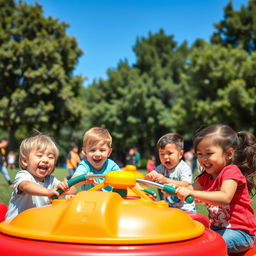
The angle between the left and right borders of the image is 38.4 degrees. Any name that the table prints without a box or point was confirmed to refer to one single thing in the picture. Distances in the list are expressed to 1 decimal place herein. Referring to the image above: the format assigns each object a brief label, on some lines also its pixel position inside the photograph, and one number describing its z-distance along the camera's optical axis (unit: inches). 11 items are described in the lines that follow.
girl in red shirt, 93.0
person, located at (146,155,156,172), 666.8
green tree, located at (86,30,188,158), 1168.8
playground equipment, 65.2
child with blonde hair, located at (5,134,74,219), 108.7
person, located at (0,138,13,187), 391.9
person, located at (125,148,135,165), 730.4
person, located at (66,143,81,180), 446.0
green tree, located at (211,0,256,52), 949.8
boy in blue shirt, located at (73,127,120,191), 137.3
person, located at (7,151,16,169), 781.9
